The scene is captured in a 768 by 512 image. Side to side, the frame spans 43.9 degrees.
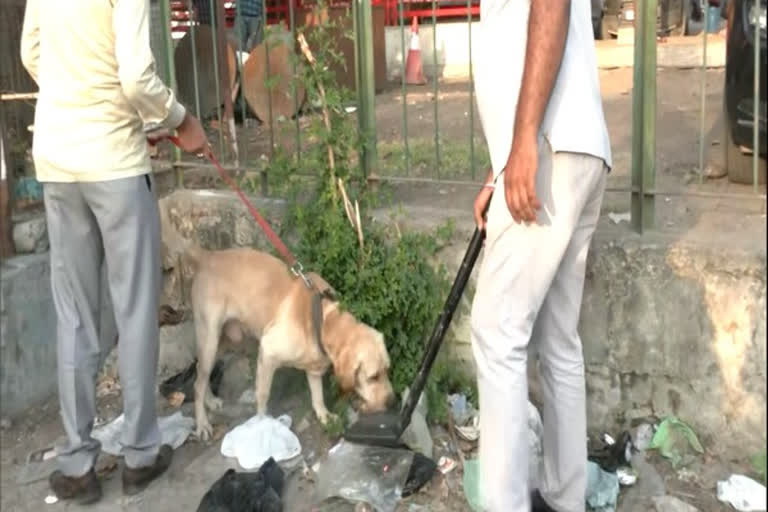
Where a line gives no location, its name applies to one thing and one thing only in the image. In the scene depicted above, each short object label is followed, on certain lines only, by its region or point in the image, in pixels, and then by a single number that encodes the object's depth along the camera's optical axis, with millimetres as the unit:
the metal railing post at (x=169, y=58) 5031
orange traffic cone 9438
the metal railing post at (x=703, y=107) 3703
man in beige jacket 3461
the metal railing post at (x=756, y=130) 3337
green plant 4180
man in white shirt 2775
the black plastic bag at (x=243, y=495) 3508
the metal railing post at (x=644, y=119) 3760
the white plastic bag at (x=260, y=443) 4000
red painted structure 8961
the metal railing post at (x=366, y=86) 4391
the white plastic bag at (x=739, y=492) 3469
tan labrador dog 3959
